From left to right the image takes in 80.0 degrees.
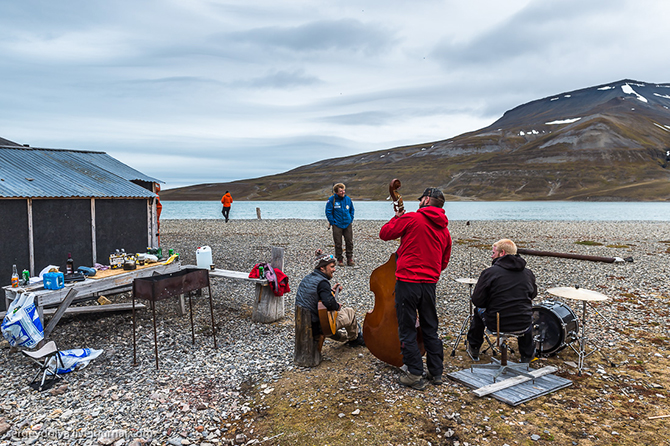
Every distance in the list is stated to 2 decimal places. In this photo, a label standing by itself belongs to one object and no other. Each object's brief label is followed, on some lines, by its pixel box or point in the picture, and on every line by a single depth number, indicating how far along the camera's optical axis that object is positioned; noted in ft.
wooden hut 26.12
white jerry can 30.50
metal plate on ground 15.78
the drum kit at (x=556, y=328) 18.81
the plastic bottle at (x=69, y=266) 24.09
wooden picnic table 20.11
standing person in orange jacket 107.96
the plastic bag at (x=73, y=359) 18.22
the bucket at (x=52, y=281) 20.62
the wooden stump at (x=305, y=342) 19.08
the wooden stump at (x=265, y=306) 26.27
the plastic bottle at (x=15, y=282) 21.16
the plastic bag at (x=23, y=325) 18.53
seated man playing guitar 18.81
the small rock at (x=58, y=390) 16.83
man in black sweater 17.02
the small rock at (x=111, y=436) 13.82
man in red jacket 16.19
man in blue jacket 42.04
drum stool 17.21
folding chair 17.33
